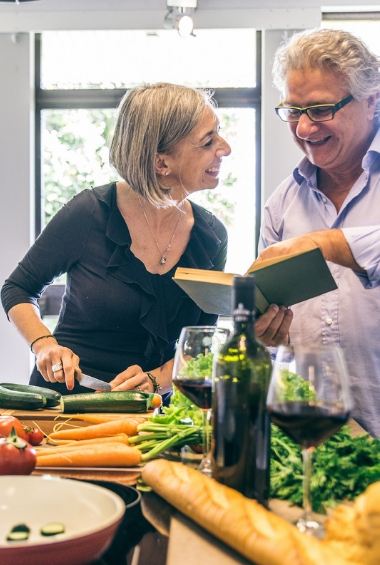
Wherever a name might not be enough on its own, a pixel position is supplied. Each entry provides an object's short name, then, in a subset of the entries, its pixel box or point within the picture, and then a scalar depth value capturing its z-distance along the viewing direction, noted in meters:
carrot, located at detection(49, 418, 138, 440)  1.50
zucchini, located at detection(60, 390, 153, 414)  1.83
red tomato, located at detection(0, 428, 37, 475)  1.12
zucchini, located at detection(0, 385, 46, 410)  1.89
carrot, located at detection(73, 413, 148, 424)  1.68
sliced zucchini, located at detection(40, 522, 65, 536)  0.82
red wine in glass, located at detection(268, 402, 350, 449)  0.88
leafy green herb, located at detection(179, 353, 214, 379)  1.13
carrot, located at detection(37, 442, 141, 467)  1.29
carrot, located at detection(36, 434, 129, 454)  1.38
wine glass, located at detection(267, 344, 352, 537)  0.88
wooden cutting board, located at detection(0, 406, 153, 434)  1.70
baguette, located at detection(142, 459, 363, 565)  0.70
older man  1.96
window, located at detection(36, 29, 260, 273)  5.47
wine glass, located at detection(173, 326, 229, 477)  1.13
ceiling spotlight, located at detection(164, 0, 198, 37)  4.66
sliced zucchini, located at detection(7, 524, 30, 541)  0.79
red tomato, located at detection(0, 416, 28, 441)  1.40
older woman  2.40
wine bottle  0.97
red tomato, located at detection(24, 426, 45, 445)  1.43
